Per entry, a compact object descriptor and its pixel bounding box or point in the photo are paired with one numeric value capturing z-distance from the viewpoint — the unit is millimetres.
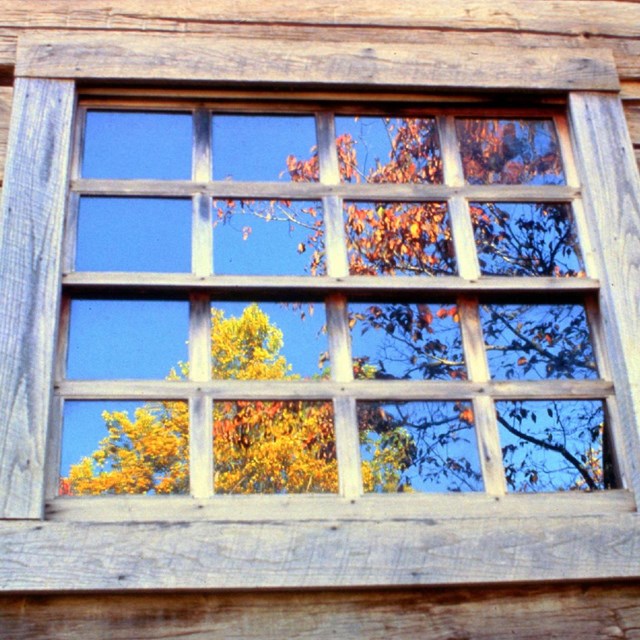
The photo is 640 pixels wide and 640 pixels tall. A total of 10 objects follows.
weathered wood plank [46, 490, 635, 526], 2584
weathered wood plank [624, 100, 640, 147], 3391
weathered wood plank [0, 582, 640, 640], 2395
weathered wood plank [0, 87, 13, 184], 3119
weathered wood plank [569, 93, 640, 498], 2836
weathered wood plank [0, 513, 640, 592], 2389
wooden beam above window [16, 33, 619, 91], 3244
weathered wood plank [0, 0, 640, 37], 3377
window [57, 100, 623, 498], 2740
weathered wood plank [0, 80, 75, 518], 2539
